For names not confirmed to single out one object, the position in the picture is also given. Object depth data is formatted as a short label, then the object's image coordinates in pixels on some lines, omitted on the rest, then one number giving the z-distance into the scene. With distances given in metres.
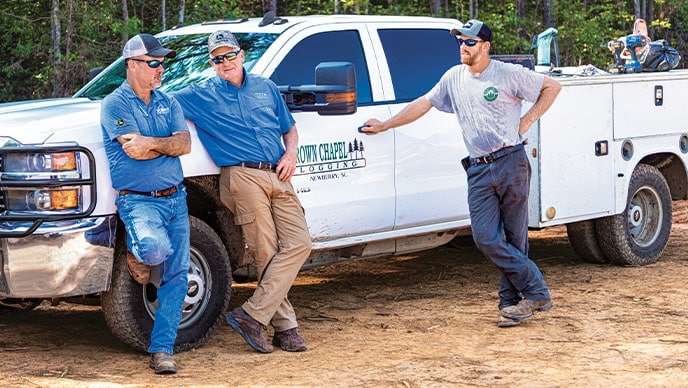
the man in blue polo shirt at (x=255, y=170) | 6.90
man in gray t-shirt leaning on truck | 7.58
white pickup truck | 6.38
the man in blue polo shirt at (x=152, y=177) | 6.32
